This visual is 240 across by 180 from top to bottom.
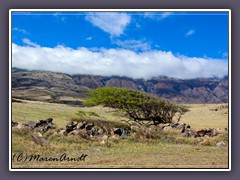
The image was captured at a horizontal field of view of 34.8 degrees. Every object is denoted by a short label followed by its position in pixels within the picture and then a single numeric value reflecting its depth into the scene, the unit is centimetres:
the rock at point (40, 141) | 889
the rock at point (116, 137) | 996
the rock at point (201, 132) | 1030
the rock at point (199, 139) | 992
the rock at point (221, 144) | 902
